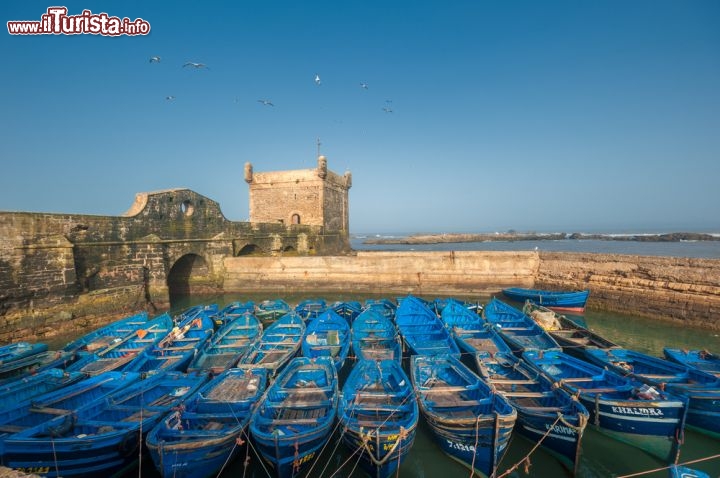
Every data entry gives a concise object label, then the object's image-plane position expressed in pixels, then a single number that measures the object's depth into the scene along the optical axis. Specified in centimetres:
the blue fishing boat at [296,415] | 473
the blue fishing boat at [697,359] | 749
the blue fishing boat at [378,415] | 478
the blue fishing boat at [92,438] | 453
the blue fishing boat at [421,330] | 895
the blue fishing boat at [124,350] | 803
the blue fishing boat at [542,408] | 507
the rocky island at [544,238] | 5559
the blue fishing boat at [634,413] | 530
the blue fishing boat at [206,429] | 457
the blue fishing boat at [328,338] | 857
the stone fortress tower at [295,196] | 2958
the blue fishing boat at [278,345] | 805
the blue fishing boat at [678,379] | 583
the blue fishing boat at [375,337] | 868
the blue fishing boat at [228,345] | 827
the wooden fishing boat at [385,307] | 1247
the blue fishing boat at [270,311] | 1337
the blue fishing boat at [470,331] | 919
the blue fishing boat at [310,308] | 1311
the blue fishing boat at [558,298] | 1503
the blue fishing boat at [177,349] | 797
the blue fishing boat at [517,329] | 931
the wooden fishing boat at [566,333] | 914
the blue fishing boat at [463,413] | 505
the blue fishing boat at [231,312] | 1212
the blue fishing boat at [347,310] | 1301
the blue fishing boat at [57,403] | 515
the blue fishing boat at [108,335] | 943
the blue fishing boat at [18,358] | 809
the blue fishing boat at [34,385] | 643
